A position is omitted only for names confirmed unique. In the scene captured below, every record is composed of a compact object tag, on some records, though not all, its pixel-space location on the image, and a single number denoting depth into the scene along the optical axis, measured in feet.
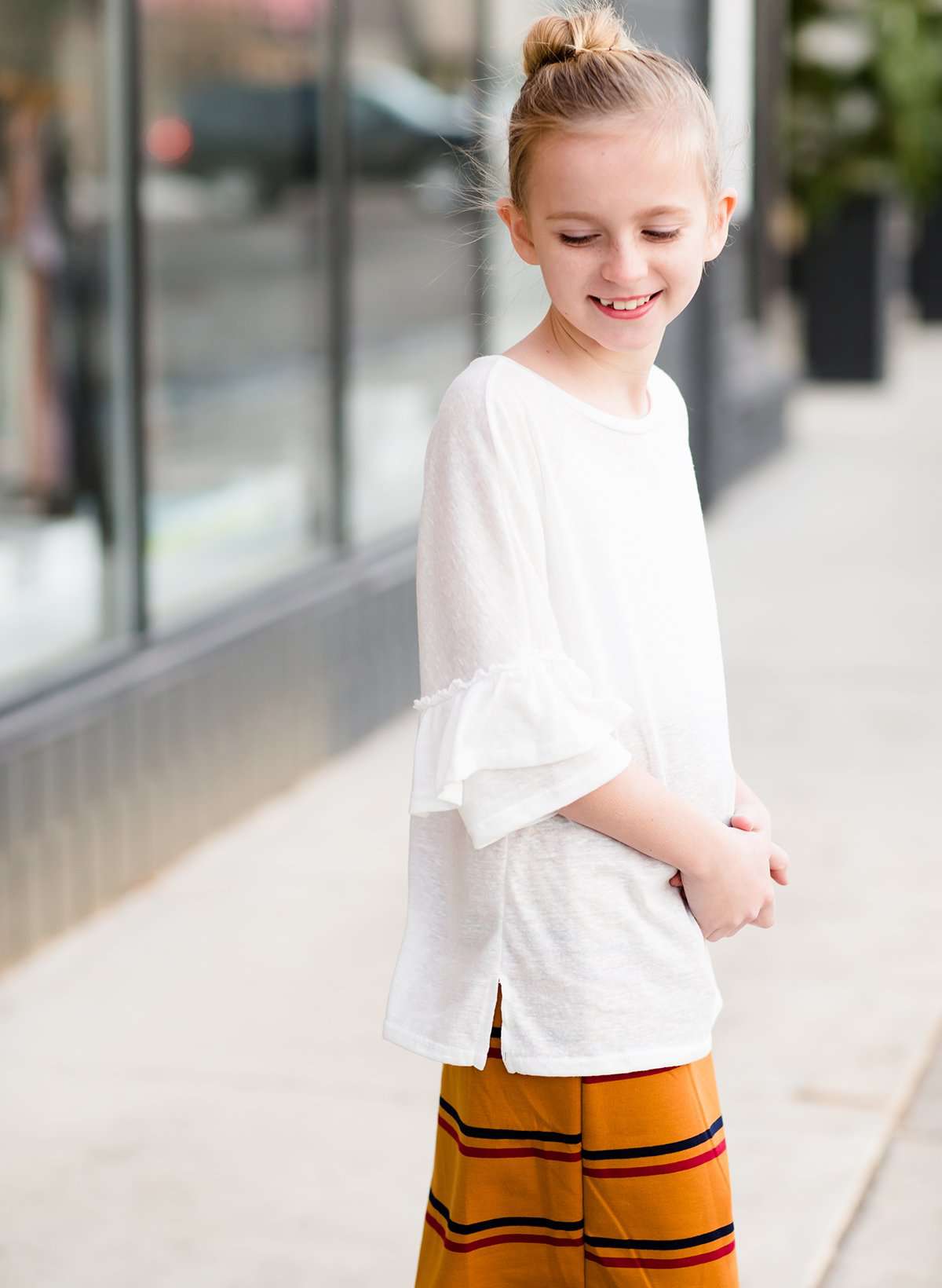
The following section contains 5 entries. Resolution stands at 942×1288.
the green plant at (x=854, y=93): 50.96
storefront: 15.10
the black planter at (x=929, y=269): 67.97
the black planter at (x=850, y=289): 48.62
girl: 5.96
